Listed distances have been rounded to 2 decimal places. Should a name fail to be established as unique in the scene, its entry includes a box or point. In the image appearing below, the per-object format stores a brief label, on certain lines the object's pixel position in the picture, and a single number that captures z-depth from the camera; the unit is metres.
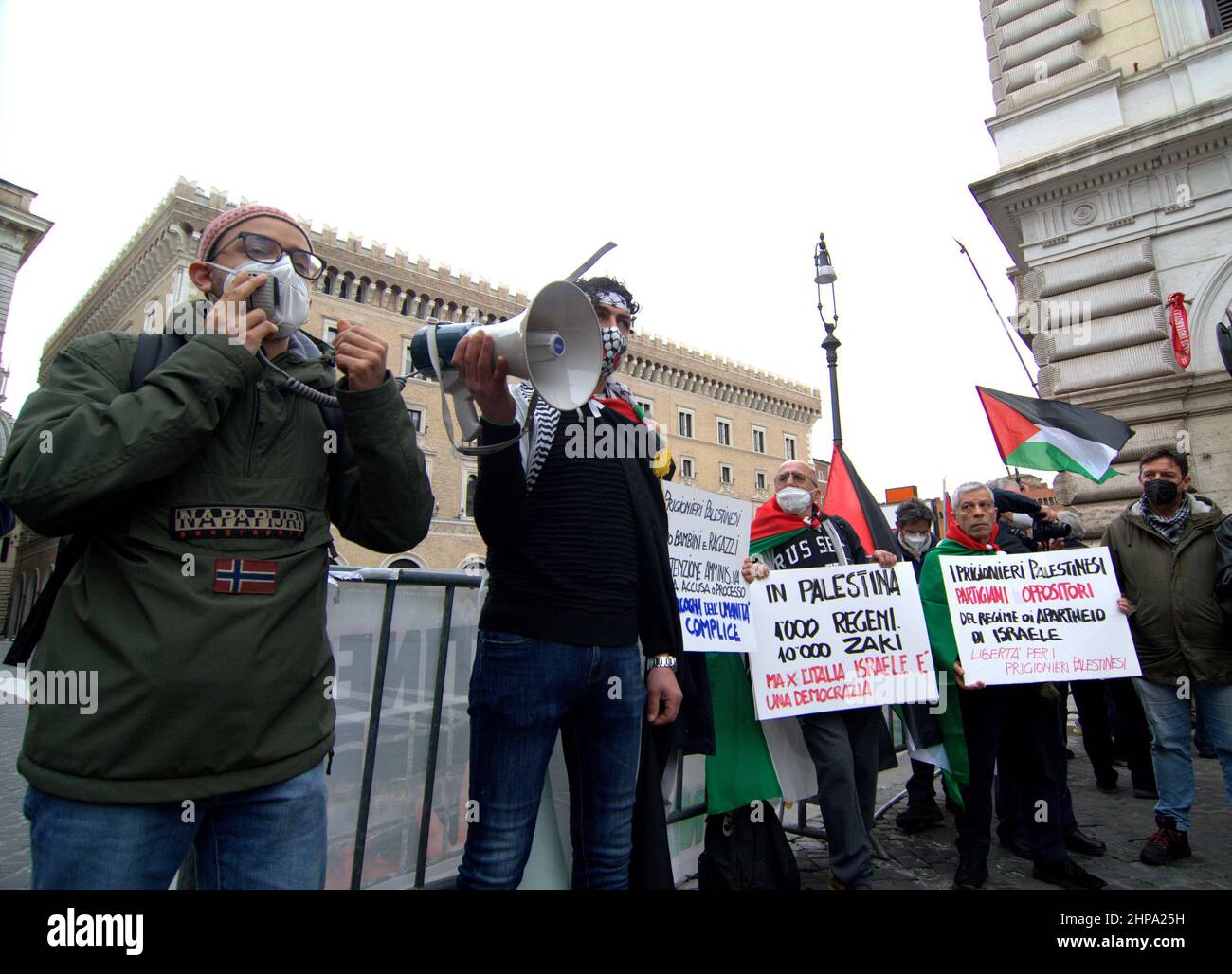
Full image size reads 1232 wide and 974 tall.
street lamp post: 9.02
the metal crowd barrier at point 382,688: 2.50
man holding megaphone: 1.96
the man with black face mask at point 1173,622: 3.91
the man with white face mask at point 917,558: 4.70
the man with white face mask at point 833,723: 3.27
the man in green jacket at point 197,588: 1.22
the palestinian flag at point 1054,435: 6.62
